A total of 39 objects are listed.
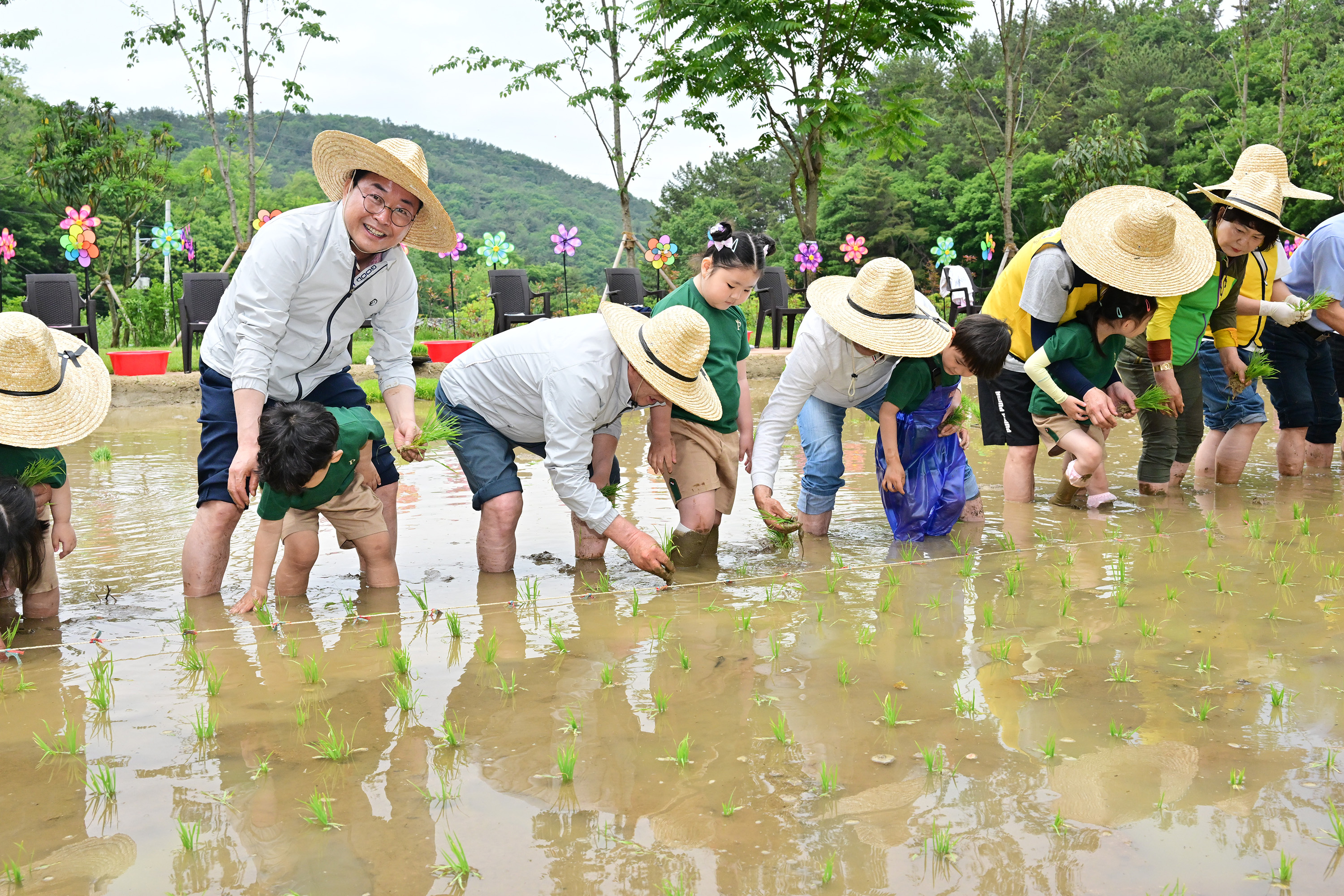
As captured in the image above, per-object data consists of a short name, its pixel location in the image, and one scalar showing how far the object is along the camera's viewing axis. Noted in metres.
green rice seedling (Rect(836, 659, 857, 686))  3.25
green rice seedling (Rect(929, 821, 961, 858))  2.24
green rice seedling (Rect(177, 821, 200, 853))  2.31
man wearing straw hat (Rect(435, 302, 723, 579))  4.17
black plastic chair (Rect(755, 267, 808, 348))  14.68
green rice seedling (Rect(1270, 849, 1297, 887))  2.11
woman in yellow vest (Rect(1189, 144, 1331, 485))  5.83
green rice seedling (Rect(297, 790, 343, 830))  2.40
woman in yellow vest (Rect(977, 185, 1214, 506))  5.16
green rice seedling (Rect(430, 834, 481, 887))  2.18
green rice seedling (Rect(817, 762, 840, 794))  2.53
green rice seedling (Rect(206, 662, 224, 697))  3.25
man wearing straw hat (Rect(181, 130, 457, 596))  3.89
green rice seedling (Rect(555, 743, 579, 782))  2.61
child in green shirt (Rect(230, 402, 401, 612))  3.85
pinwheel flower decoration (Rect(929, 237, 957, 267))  20.58
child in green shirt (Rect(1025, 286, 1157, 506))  5.25
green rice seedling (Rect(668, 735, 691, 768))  2.70
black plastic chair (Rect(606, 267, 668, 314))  13.48
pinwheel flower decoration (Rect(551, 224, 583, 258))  15.80
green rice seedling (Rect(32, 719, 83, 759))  2.84
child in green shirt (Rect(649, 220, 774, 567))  4.70
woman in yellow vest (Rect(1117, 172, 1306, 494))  5.52
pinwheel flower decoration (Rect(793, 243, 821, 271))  16.69
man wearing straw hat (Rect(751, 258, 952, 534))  4.74
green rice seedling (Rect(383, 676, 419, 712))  3.12
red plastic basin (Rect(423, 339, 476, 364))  13.21
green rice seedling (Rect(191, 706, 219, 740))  2.91
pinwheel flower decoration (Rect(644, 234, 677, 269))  16.58
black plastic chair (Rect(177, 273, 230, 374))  11.77
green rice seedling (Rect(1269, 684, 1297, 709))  2.96
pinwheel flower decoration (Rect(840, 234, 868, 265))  19.03
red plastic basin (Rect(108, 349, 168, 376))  11.62
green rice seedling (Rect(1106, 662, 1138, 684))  3.20
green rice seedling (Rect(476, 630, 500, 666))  3.52
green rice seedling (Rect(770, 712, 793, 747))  2.82
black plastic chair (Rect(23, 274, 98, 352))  11.30
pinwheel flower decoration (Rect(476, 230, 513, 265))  16.06
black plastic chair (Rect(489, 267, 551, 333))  13.24
